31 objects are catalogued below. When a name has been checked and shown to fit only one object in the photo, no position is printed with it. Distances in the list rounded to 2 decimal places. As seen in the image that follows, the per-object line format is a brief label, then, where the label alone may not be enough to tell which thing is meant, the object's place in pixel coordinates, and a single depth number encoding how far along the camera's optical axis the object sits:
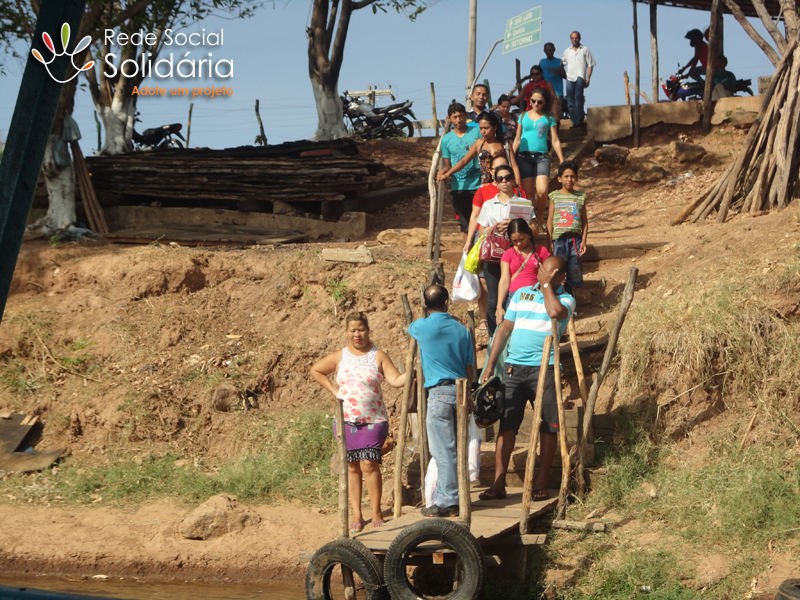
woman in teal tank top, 16.14
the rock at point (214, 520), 12.76
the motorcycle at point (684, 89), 29.72
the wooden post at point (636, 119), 28.74
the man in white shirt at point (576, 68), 28.41
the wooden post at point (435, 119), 39.57
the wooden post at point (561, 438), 10.66
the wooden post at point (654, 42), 30.70
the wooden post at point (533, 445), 10.28
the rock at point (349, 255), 18.94
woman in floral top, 10.60
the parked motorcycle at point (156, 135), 33.79
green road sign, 18.03
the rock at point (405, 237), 20.91
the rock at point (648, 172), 26.44
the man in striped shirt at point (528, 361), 11.05
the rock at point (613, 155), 27.62
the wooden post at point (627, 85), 30.38
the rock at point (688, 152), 26.83
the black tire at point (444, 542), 9.09
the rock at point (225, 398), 16.80
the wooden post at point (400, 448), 11.02
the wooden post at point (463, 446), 9.53
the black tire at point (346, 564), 9.29
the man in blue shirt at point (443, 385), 10.16
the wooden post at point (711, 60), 27.03
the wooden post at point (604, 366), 11.37
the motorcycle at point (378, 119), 37.97
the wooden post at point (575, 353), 11.21
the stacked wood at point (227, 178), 25.11
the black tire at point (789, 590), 8.62
